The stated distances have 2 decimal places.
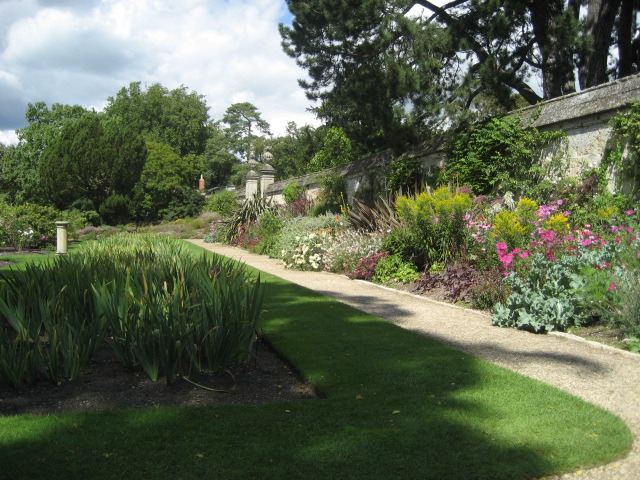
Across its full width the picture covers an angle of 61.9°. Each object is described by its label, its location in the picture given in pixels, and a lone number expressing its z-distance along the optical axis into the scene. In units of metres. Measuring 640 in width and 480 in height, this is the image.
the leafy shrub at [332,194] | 17.12
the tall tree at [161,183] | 35.72
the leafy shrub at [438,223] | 8.18
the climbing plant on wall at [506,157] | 9.16
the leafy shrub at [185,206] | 33.84
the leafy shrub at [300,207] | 18.30
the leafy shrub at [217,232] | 18.77
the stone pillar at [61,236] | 14.72
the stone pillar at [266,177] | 24.39
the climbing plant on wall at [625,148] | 7.40
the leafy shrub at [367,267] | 9.44
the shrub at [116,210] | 31.75
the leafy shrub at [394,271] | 8.63
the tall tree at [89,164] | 31.42
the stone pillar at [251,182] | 24.59
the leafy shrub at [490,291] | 6.28
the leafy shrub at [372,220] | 10.18
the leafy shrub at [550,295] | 5.31
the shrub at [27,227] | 15.42
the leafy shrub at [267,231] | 14.84
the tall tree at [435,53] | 11.20
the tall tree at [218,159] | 55.69
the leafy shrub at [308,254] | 11.22
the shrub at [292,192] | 20.22
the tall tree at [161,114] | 53.78
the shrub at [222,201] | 27.59
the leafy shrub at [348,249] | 10.19
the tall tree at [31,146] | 40.44
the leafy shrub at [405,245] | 8.83
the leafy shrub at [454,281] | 7.12
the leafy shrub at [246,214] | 17.52
